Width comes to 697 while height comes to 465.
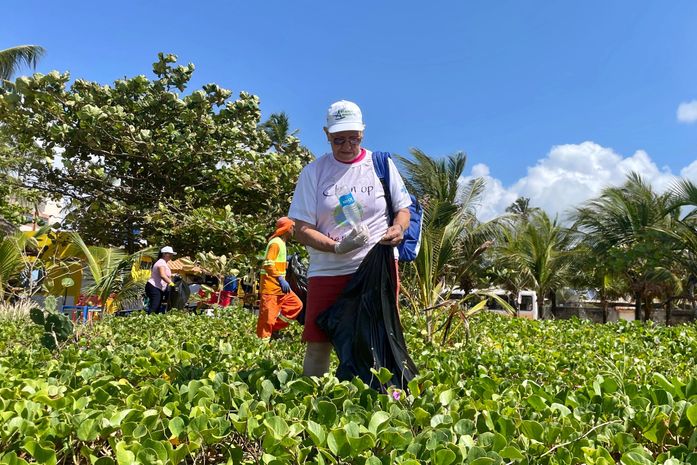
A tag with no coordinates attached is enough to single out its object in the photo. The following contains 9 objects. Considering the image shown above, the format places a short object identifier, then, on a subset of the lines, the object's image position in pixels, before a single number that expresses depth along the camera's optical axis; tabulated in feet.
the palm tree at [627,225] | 49.47
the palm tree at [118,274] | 30.53
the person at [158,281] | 30.35
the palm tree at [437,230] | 18.89
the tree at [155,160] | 36.94
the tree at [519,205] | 172.86
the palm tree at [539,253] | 75.31
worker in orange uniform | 18.83
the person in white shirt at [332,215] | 8.90
